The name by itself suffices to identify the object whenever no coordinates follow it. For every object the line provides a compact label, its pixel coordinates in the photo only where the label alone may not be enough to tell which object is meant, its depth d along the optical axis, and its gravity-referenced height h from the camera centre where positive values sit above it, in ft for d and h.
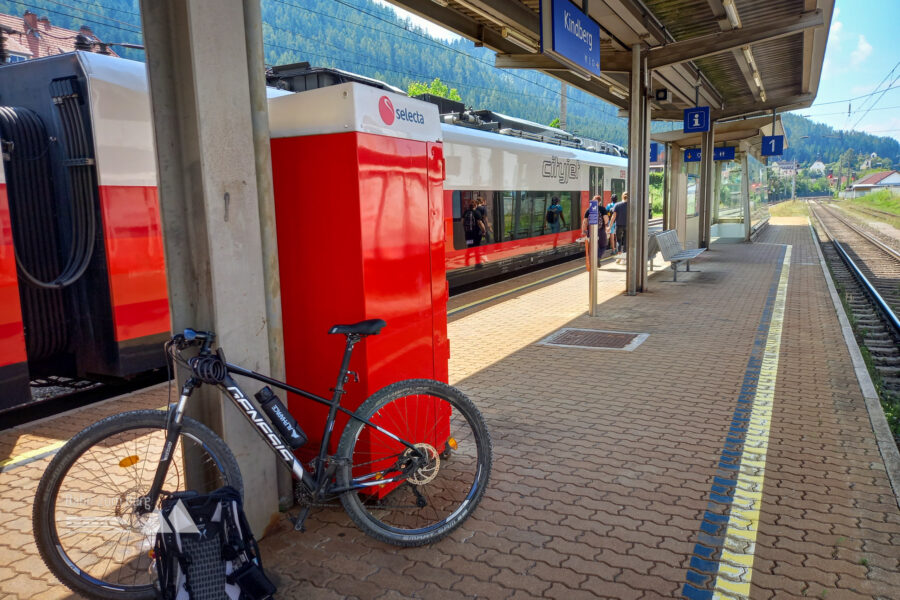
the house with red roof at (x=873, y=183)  375.04 +8.00
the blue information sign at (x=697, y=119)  45.16 +5.71
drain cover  24.58 -5.03
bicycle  8.70 -3.71
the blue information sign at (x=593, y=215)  30.25 -0.33
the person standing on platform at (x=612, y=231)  54.57 -2.04
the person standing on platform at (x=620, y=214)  49.98 -0.57
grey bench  40.93 -2.82
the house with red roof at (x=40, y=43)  132.72 +42.71
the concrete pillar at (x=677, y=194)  59.26 +0.90
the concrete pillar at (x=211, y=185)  9.68 +0.58
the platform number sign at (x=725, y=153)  65.62 +4.87
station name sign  22.57 +6.30
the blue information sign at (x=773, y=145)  72.08 +6.03
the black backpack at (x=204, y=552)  7.93 -3.95
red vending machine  10.98 -0.18
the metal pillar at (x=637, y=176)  35.50 +1.62
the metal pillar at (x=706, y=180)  58.90 +2.05
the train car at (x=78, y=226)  17.63 +0.05
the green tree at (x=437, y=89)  203.72 +39.95
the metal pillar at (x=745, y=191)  70.18 +1.10
